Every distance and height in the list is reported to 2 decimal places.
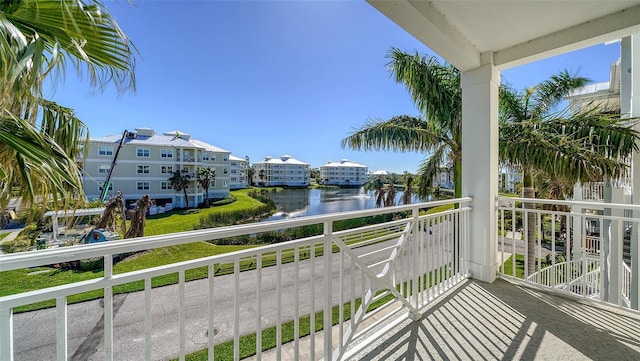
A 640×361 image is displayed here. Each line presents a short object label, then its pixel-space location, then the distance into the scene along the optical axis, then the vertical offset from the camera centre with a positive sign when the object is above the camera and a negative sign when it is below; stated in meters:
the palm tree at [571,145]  3.38 +0.46
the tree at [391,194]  15.23 -0.98
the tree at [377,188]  16.23 -0.67
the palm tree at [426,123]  4.70 +1.13
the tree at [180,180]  19.31 -0.05
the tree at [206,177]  21.99 +0.21
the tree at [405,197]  10.64 -0.83
